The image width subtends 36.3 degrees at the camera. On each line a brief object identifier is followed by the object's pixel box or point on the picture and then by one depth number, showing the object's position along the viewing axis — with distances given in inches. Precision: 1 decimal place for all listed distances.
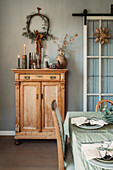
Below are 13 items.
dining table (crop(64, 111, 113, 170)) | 34.8
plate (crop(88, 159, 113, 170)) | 33.9
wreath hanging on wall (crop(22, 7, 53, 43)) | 133.0
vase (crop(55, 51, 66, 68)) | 125.0
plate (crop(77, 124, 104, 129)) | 60.5
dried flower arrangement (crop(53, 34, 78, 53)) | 133.4
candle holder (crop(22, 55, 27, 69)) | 125.3
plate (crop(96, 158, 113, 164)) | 34.6
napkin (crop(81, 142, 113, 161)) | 36.4
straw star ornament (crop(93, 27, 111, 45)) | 130.1
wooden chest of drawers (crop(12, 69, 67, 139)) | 118.8
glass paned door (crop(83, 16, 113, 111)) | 133.0
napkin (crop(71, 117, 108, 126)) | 63.9
